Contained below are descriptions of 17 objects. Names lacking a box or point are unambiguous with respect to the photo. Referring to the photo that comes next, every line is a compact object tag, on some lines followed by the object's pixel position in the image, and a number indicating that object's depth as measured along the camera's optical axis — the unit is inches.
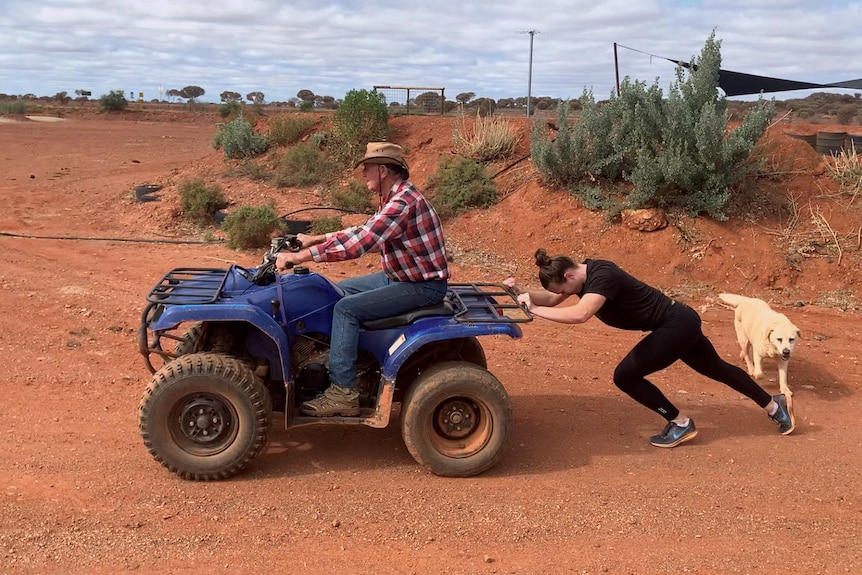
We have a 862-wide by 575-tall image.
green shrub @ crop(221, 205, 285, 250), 470.3
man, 185.8
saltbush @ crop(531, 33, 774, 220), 463.5
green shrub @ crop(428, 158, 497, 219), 543.8
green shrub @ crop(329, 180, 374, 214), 557.6
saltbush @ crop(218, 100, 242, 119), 1338.6
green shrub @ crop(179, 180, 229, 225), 569.3
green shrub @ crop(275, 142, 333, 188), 659.4
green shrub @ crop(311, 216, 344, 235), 496.1
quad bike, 183.5
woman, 210.2
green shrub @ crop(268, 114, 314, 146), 789.2
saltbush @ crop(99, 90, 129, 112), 2223.2
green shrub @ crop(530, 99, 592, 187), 513.0
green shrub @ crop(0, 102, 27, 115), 1998.9
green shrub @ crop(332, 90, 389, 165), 701.9
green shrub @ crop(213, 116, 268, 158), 783.1
